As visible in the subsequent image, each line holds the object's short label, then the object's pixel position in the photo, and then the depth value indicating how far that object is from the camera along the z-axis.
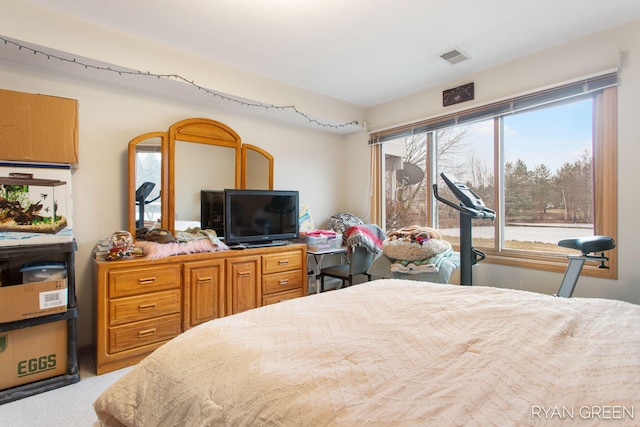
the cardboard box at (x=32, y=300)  1.90
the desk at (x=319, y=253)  3.34
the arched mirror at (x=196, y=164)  2.91
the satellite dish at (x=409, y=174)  3.78
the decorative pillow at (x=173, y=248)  2.44
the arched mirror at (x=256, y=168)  3.38
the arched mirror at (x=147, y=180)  2.69
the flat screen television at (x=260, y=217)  2.99
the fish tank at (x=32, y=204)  1.97
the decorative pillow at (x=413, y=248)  2.79
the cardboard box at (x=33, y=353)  1.95
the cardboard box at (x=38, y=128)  1.98
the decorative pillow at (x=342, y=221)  3.97
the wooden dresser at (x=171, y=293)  2.21
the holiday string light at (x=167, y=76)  2.14
